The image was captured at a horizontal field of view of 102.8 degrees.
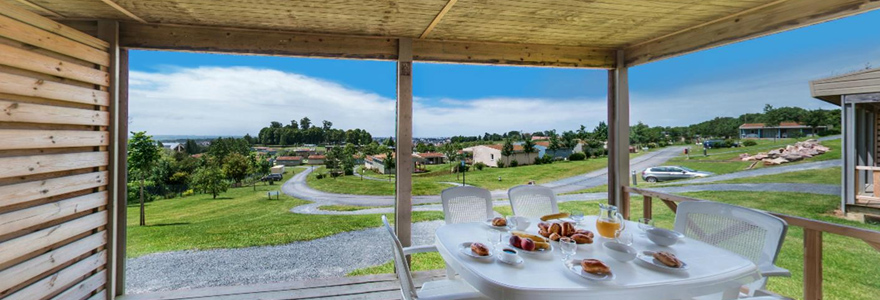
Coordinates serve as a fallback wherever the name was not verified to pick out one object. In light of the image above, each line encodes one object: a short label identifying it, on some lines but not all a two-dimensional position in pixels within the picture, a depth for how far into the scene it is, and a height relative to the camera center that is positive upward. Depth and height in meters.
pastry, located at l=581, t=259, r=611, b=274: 1.39 -0.47
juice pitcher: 1.99 -0.41
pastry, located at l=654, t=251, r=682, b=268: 1.48 -0.47
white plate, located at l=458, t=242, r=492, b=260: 1.66 -0.49
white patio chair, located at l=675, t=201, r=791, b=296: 1.87 -0.48
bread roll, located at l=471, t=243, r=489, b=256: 1.64 -0.47
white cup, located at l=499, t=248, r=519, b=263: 1.58 -0.48
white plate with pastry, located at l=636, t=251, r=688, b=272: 1.48 -0.49
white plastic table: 1.31 -0.51
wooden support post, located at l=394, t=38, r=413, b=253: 3.26 +0.02
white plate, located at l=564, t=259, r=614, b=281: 1.37 -0.49
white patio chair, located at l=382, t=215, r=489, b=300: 1.49 -0.67
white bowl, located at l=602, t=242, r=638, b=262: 1.62 -0.48
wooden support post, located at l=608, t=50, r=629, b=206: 3.80 +0.25
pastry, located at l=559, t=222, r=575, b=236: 2.03 -0.46
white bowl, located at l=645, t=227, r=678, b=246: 1.88 -0.47
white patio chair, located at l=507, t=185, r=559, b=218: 2.99 -0.43
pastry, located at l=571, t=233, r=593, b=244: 1.91 -0.48
